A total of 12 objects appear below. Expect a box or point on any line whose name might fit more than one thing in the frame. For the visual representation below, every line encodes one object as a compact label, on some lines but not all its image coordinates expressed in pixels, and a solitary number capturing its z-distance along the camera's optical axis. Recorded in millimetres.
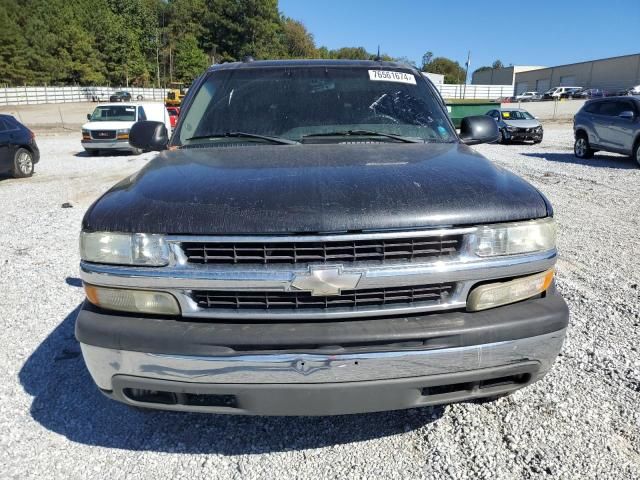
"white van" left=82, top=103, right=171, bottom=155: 16031
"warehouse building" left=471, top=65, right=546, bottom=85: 93812
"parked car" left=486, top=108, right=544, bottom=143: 19453
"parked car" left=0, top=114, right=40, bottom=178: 11352
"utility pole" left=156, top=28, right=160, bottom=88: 72750
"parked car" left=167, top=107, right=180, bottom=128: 20609
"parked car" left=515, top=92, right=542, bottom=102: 58909
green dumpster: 26312
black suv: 1923
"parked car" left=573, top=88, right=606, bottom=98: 56659
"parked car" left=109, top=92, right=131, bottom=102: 51009
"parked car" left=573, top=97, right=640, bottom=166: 12773
